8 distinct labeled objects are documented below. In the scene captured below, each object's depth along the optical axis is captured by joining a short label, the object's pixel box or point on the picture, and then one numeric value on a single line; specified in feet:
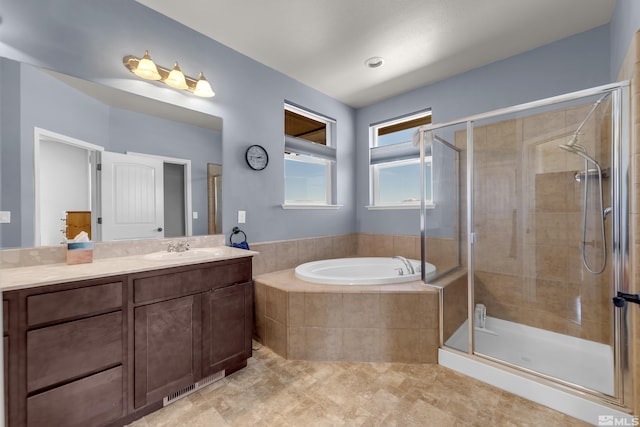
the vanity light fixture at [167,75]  6.26
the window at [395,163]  10.76
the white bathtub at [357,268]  8.77
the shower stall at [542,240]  5.04
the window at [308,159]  10.23
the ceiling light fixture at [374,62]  8.50
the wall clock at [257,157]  8.49
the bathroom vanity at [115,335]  3.85
